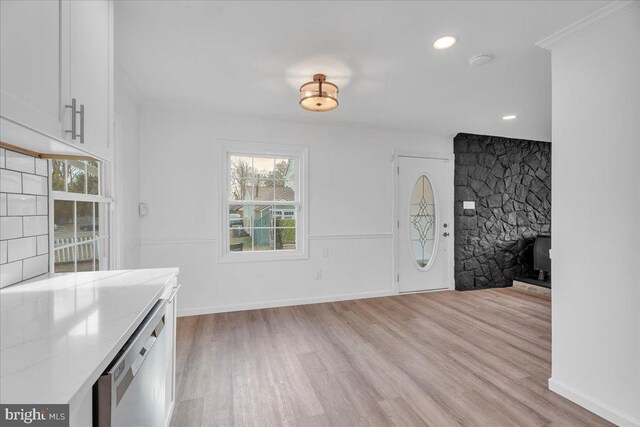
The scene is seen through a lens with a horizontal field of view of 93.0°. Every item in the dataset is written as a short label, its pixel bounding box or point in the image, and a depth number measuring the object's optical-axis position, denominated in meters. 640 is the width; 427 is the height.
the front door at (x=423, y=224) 4.43
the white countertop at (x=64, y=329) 0.64
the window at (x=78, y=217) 1.81
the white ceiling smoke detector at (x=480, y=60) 2.29
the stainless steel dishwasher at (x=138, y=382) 0.77
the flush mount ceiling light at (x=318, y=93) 2.49
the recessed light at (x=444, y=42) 2.07
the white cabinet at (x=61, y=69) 0.90
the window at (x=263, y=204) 3.71
